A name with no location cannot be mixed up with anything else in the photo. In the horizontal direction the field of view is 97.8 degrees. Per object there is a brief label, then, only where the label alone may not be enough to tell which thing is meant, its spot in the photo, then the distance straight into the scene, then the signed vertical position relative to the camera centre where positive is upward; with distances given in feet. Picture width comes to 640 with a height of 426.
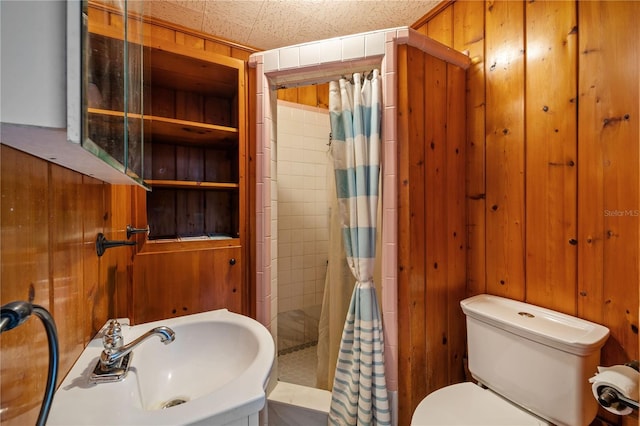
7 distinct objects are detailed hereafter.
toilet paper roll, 2.72 -1.72
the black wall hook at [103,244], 2.90 -0.33
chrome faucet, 2.20 -1.15
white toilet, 3.12 -1.99
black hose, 1.33 -0.73
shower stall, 4.16 +1.18
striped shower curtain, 4.09 -0.43
